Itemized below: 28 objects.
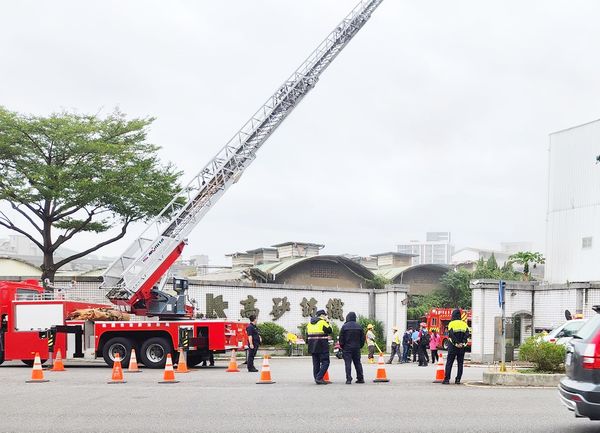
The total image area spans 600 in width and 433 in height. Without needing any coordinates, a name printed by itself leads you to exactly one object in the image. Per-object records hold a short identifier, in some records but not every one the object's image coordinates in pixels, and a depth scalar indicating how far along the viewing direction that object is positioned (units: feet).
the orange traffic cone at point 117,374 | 56.70
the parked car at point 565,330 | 74.38
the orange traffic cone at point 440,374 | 54.90
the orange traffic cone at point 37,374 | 57.21
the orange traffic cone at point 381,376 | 55.06
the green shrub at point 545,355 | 53.83
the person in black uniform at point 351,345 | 53.35
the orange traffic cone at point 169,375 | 55.77
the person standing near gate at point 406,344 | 98.58
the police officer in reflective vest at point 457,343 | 53.06
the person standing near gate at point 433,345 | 99.30
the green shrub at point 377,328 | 123.15
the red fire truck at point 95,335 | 73.82
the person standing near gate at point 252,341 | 66.85
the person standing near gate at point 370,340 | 95.20
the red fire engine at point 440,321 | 144.42
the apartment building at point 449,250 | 595.35
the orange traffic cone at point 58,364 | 69.97
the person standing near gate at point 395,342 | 96.43
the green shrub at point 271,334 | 111.75
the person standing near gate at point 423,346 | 91.40
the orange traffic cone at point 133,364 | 67.82
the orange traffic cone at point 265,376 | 53.98
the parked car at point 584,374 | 28.02
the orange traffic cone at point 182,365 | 66.49
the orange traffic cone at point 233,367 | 68.08
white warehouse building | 117.19
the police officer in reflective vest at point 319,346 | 53.11
